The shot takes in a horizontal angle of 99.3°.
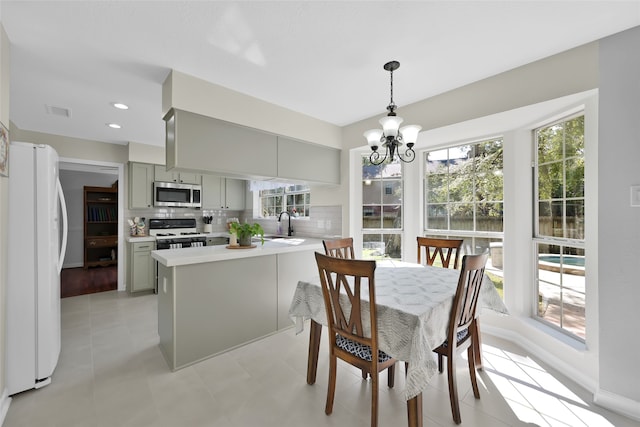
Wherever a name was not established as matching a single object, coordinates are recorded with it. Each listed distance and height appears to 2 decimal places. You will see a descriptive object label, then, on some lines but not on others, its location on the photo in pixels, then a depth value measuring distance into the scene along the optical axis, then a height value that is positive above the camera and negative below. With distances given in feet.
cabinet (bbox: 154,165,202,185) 14.85 +2.05
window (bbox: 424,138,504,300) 9.30 +0.57
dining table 4.36 -1.95
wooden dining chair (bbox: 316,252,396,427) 4.76 -2.12
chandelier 6.44 +1.97
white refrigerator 6.07 -1.30
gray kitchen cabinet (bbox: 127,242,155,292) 13.35 -2.76
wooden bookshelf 21.13 -1.06
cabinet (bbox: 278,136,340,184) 10.17 +2.06
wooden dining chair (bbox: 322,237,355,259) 8.06 -1.08
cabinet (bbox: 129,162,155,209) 14.01 +1.47
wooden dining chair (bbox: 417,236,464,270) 8.19 -1.06
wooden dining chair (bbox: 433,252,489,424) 5.12 -2.20
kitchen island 7.16 -2.50
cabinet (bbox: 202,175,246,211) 16.51 +1.24
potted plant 9.02 -0.68
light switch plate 5.43 +0.34
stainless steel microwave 14.71 +1.02
